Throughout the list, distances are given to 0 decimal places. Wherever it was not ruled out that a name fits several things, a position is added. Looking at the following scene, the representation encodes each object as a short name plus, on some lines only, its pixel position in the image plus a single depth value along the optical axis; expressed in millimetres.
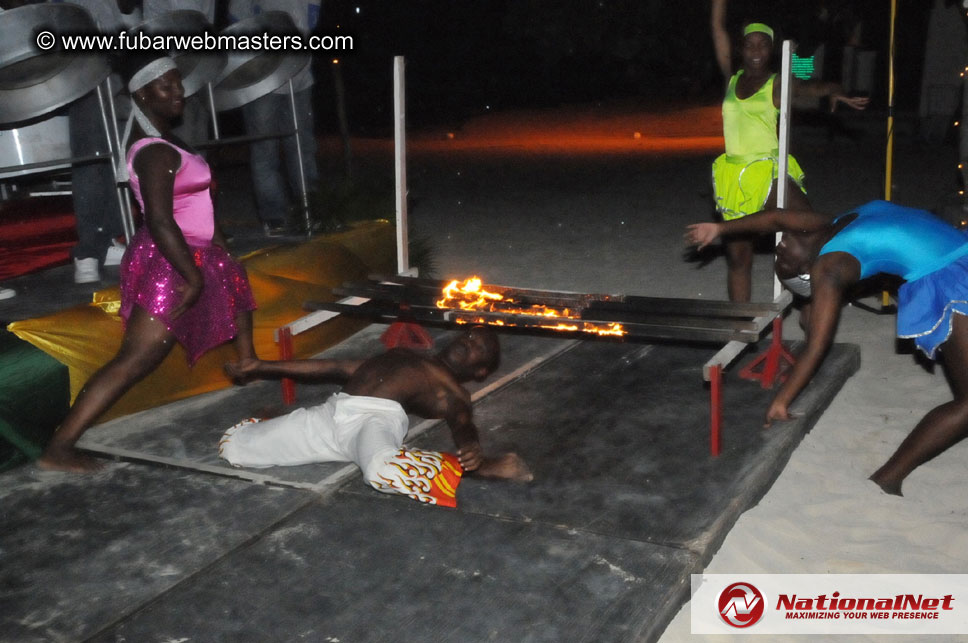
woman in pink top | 4250
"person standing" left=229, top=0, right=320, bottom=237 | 7664
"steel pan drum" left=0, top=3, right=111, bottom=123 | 5355
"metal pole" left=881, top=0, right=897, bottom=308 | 6325
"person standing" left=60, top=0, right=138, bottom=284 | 6156
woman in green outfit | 5191
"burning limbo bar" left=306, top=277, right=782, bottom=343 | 4441
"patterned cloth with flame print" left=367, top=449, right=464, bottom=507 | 3707
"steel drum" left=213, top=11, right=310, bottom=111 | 7096
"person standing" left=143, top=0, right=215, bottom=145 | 6797
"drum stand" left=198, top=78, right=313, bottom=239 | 6457
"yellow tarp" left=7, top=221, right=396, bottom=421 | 4648
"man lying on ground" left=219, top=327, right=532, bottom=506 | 3842
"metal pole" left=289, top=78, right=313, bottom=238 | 7191
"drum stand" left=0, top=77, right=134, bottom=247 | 5551
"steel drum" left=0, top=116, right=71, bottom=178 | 6574
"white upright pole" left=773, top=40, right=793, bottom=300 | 4723
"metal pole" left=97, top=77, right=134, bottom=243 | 5871
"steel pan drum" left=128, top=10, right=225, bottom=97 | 5320
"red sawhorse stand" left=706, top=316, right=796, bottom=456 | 4977
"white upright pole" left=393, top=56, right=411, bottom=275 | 5711
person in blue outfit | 3855
